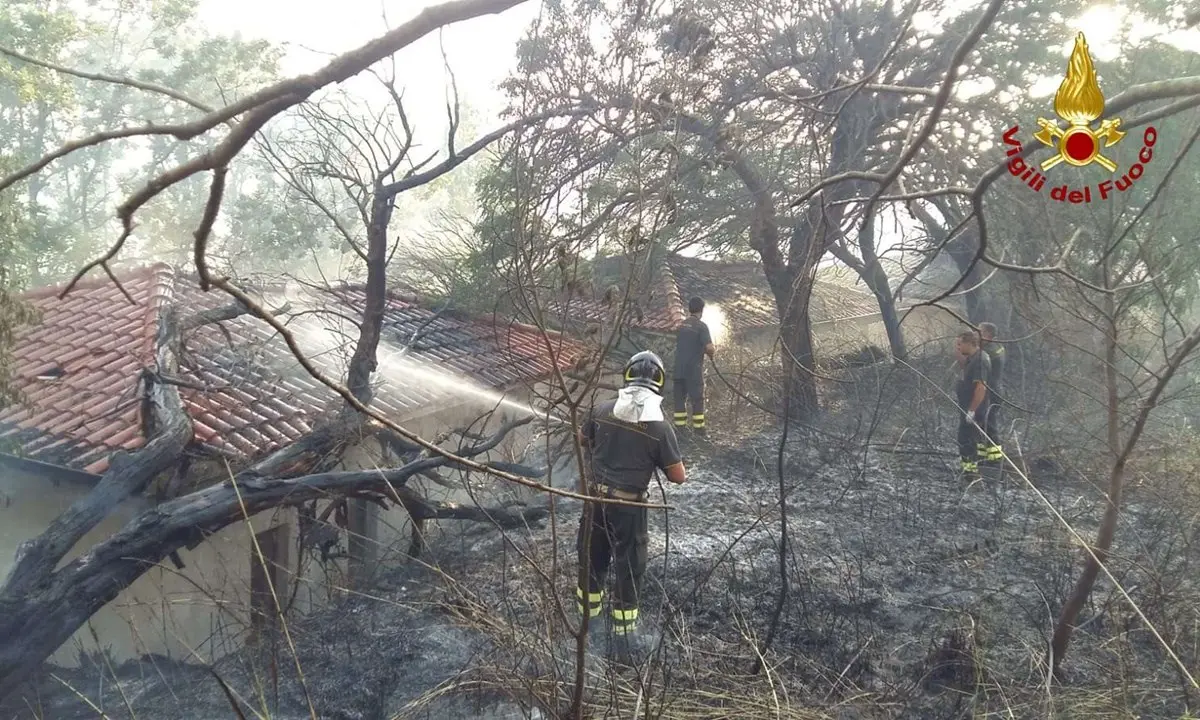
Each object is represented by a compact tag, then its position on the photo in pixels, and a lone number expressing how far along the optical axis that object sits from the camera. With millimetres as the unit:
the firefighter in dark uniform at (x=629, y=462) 4289
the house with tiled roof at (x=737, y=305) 14469
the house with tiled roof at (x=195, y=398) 5684
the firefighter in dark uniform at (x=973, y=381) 6719
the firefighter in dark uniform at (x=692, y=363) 9062
